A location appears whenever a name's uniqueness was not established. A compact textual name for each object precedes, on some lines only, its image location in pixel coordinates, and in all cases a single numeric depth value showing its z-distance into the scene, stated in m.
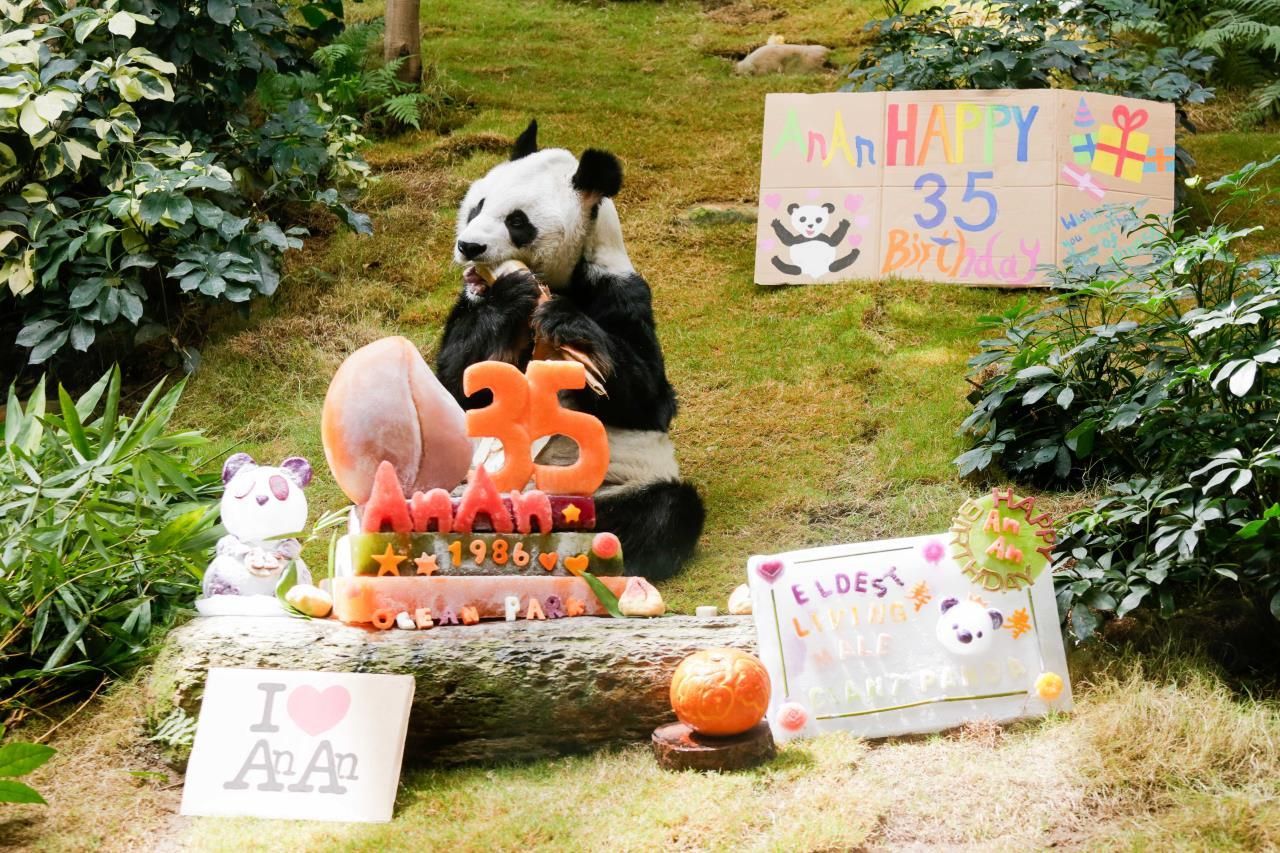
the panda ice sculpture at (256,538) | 3.65
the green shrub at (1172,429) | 3.51
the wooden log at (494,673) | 3.29
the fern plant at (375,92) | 7.62
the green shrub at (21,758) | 3.01
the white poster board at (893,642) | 3.37
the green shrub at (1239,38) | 8.28
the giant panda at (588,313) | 4.11
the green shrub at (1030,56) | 6.63
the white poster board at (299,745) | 3.12
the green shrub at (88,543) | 3.62
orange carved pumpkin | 3.11
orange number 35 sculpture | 3.70
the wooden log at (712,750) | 3.14
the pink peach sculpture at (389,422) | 3.53
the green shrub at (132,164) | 5.45
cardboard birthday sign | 6.22
